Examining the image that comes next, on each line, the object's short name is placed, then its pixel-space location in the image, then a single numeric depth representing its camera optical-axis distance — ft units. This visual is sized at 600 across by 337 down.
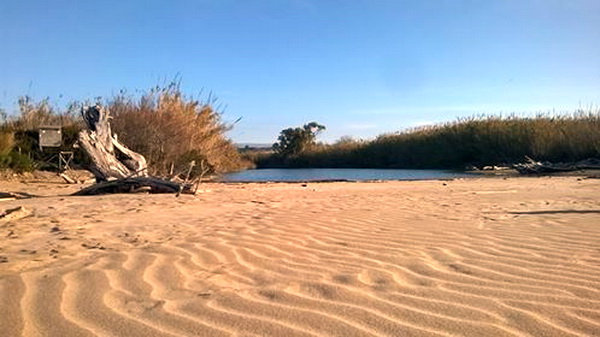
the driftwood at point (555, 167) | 64.64
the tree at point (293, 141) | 132.87
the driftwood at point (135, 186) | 34.47
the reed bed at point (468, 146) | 83.46
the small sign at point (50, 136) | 55.62
